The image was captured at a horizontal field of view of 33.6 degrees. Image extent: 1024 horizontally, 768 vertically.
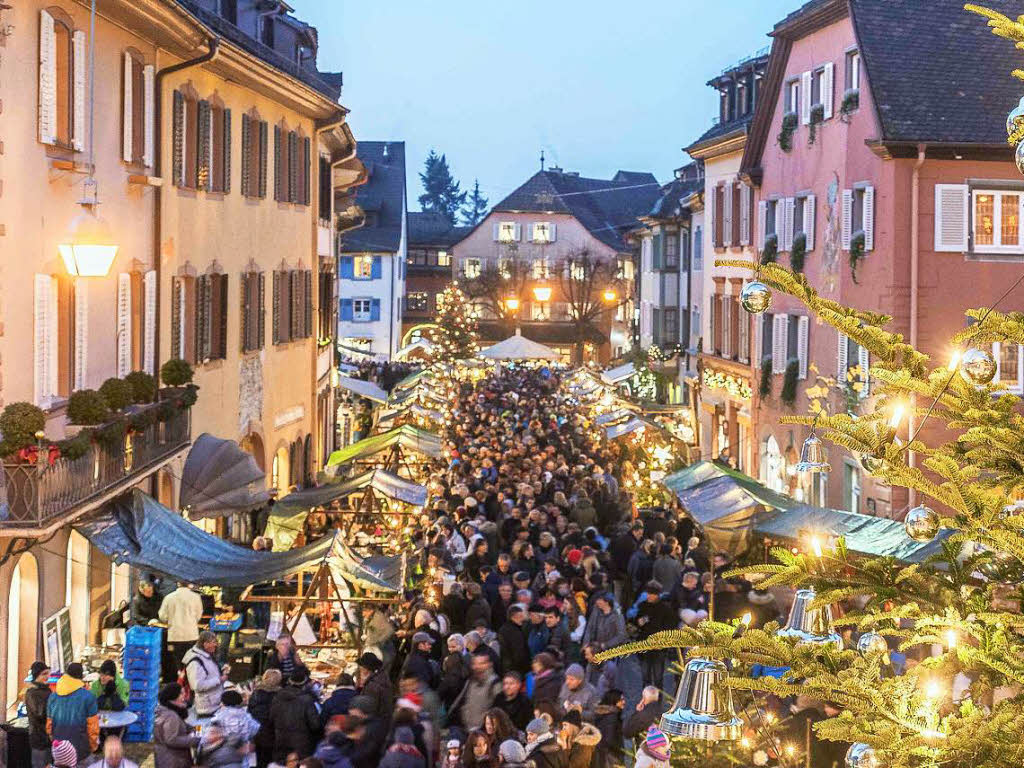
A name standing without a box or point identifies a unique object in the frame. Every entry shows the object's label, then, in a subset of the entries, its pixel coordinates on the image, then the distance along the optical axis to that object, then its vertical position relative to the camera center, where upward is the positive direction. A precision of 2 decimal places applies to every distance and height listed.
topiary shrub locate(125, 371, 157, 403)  19.31 -0.88
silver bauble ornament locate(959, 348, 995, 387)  6.62 -0.19
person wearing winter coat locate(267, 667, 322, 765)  13.45 -3.30
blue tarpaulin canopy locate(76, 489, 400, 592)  16.66 -2.47
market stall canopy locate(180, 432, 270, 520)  22.05 -2.27
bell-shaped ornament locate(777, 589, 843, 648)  8.02 -1.53
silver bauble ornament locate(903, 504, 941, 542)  6.94 -0.85
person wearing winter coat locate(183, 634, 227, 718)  15.33 -3.34
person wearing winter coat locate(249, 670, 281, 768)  13.54 -3.23
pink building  29.06 +2.40
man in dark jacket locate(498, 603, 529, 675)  16.50 -3.29
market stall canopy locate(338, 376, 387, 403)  43.72 -2.01
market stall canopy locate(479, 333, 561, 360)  59.78 -1.41
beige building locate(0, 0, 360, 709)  15.99 +0.83
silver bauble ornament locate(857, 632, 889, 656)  6.74 -1.43
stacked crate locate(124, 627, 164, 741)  16.00 -3.46
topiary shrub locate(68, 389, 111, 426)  16.84 -1.00
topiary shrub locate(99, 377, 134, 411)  17.95 -0.90
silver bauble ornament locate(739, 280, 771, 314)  7.98 +0.08
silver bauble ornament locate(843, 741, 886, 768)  6.04 -1.58
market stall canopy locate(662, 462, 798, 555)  22.30 -2.62
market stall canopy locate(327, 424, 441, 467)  29.48 -2.39
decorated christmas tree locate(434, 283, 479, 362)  76.88 -0.79
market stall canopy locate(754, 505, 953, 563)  17.95 -2.51
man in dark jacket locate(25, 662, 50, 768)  14.17 -3.48
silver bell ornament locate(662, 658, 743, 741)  6.90 -1.61
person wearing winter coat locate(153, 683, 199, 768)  13.01 -3.32
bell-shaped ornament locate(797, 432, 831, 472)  15.19 -1.33
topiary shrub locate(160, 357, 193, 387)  21.69 -0.84
